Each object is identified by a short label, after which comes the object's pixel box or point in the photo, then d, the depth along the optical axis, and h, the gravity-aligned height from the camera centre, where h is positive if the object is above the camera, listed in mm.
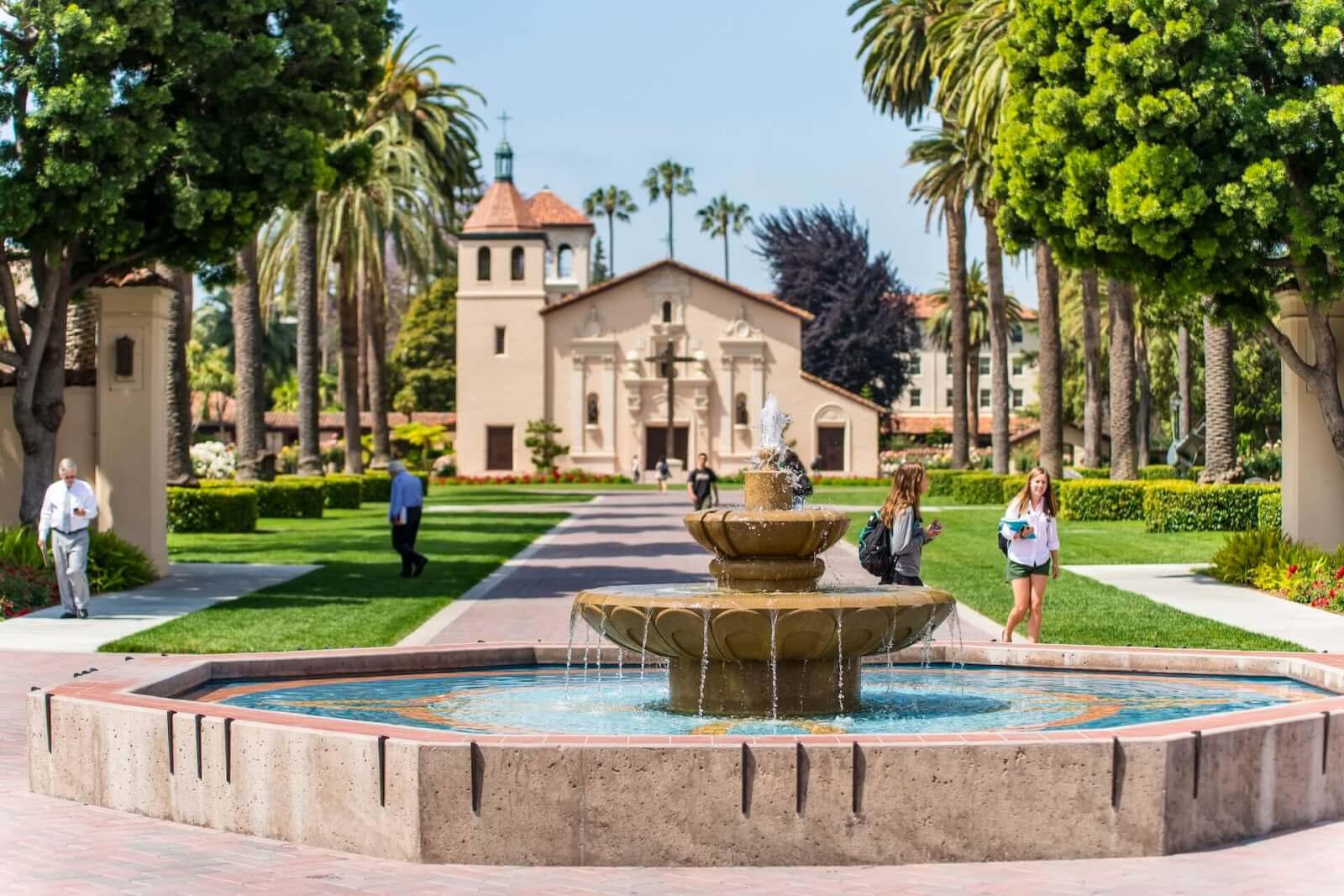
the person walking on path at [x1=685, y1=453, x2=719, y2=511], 35938 -1018
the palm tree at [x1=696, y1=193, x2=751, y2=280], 119938 +14958
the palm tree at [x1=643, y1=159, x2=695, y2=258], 118938 +17279
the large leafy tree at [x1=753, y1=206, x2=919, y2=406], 93375 +6871
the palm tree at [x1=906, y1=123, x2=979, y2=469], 49969 +6561
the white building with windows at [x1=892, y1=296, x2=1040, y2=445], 111312 +3248
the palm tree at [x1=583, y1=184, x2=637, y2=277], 121438 +16081
